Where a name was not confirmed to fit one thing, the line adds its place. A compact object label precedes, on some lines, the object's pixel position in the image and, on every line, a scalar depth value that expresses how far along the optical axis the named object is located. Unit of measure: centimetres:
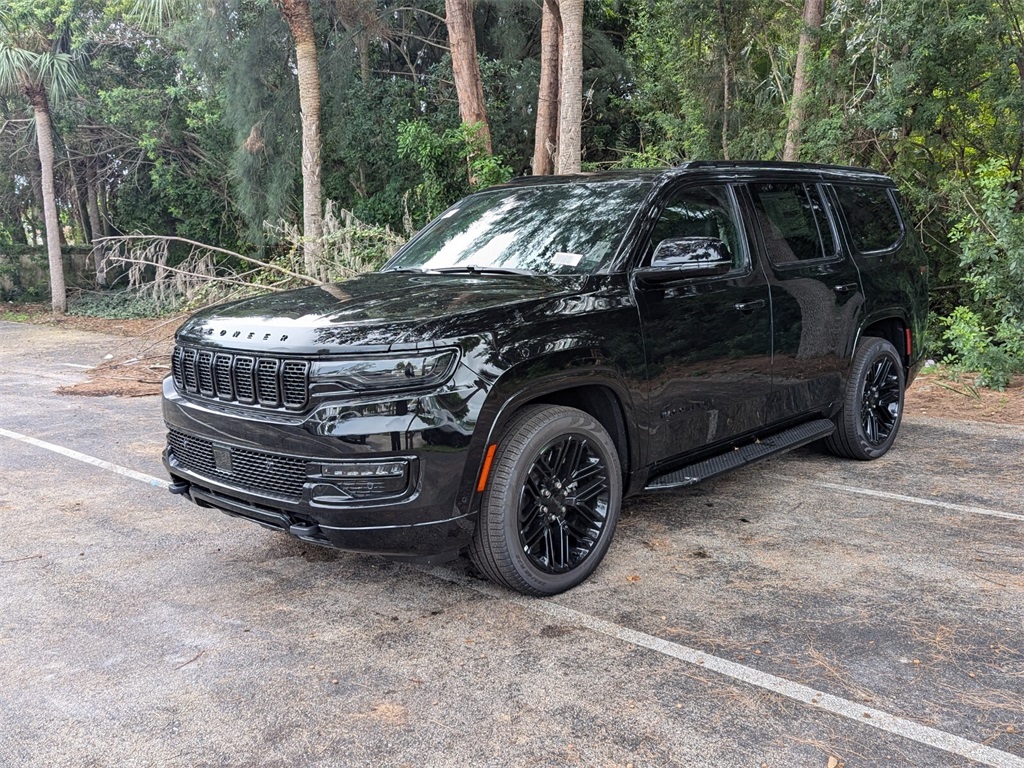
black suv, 339
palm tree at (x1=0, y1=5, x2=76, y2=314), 1958
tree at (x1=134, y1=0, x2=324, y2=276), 1405
